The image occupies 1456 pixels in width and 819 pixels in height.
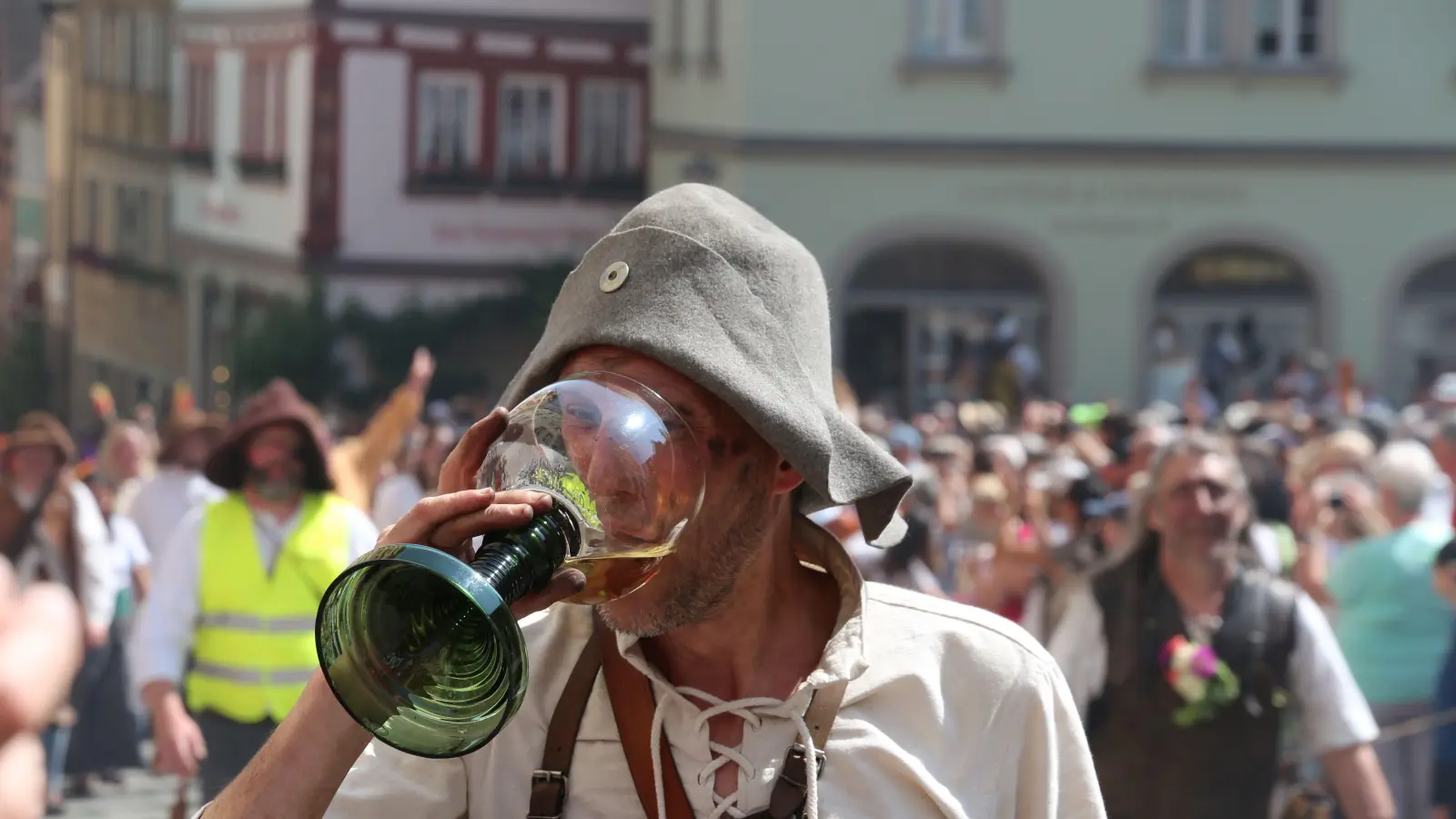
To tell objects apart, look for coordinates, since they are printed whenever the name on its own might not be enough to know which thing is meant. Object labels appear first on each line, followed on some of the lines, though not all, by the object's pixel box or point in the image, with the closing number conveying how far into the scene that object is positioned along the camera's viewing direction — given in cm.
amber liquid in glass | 225
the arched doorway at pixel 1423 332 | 2728
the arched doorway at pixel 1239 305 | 2702
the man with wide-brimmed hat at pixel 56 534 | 942
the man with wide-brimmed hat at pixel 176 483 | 1070
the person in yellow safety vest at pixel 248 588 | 703
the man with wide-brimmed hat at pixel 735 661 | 250
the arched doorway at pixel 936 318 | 2661
